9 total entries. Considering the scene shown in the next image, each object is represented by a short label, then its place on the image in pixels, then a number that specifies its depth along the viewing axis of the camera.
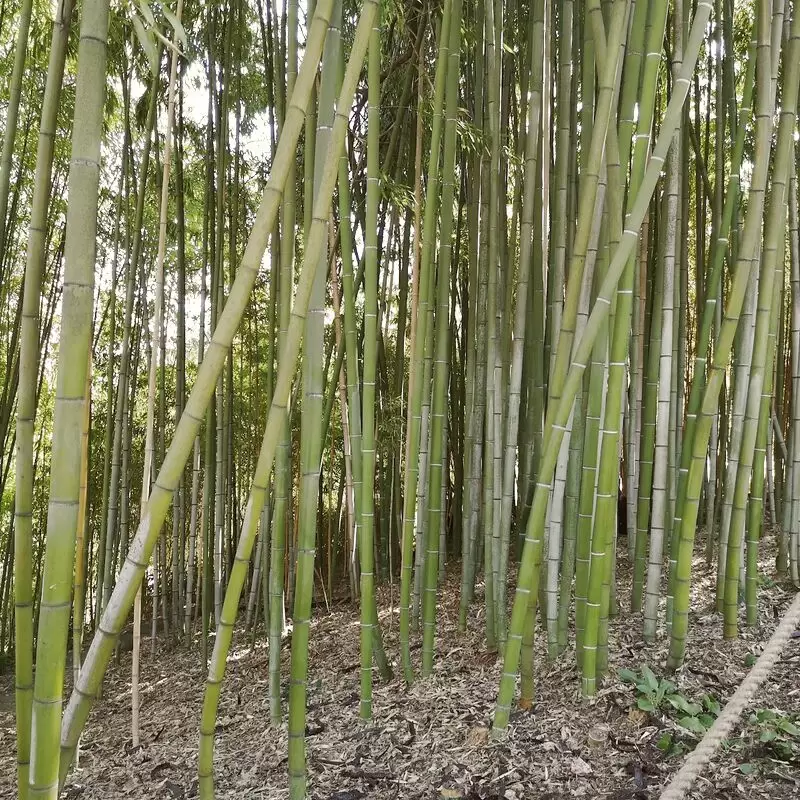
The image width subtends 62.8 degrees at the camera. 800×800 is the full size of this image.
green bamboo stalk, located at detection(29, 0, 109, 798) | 0.79
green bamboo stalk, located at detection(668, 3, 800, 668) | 1.60
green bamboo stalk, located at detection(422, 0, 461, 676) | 1.79
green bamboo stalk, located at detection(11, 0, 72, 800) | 0.96
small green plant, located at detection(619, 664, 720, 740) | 1.55
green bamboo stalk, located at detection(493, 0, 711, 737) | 1.32
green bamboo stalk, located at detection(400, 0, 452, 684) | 1.79
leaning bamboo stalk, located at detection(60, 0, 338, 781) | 0.88
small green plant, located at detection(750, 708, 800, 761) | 1.46
